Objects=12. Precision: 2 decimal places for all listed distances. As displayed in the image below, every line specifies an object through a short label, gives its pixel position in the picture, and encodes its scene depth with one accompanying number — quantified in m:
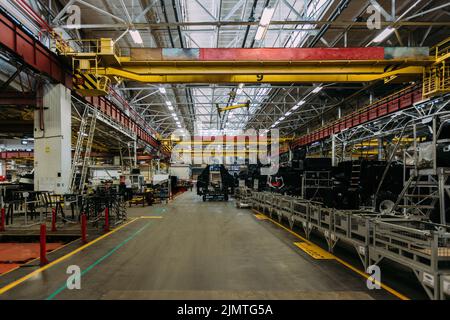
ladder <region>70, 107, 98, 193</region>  11.83
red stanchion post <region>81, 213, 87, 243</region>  7.74
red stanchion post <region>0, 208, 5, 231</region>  8.87
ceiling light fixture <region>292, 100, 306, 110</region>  20.38
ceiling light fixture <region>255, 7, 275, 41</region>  9.01
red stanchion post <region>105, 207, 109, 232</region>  9.38
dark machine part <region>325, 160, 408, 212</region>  10.76
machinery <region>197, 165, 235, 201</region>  21.11
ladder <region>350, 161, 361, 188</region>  10.58
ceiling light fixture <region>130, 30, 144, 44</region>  11.09
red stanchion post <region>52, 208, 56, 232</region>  8.94
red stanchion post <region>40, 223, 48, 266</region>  5.90
